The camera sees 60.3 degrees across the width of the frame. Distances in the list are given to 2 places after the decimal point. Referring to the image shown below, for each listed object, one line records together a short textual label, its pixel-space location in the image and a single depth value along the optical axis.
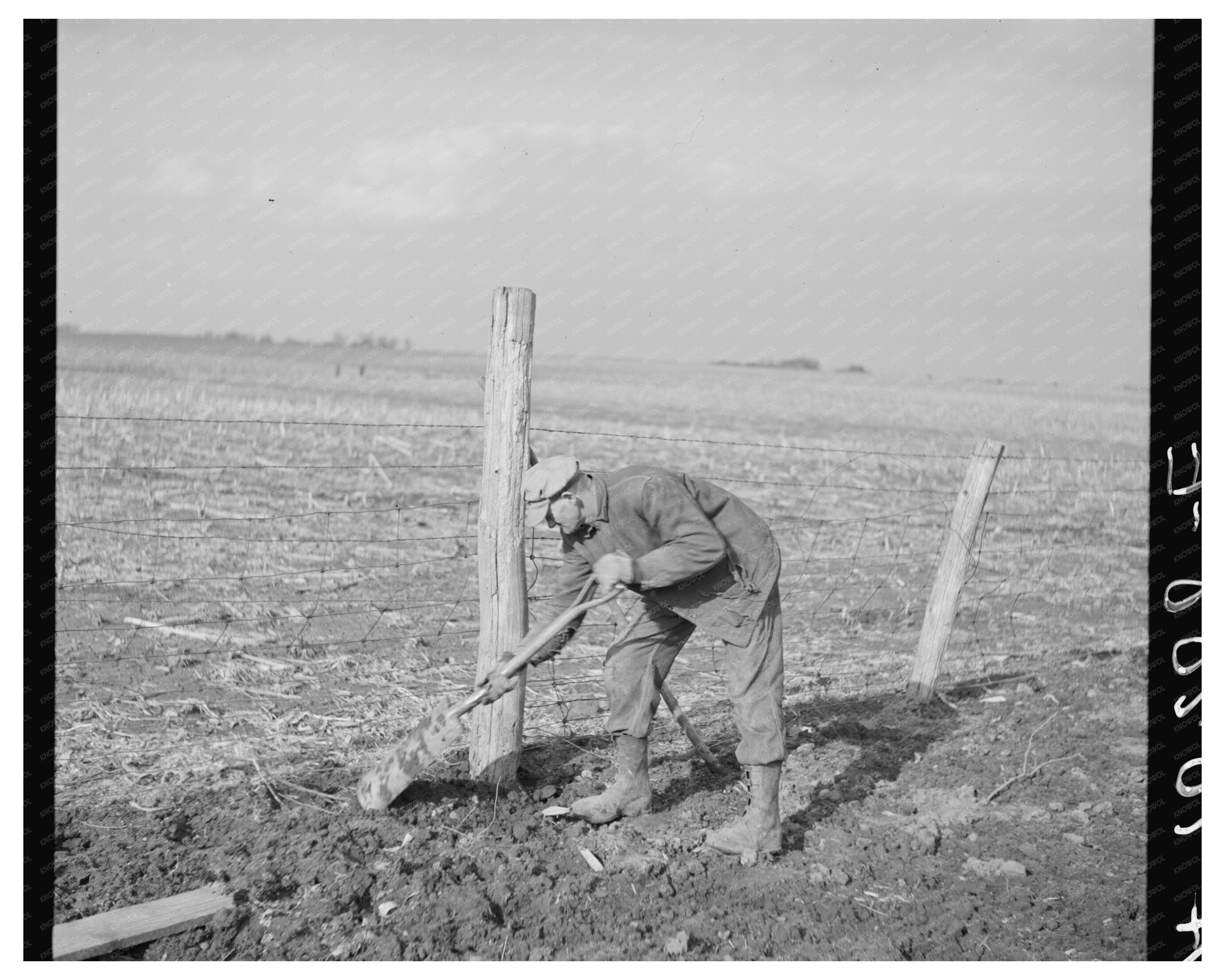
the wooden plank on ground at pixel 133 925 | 3.40
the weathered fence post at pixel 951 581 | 6.15
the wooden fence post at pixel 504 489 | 4.38
